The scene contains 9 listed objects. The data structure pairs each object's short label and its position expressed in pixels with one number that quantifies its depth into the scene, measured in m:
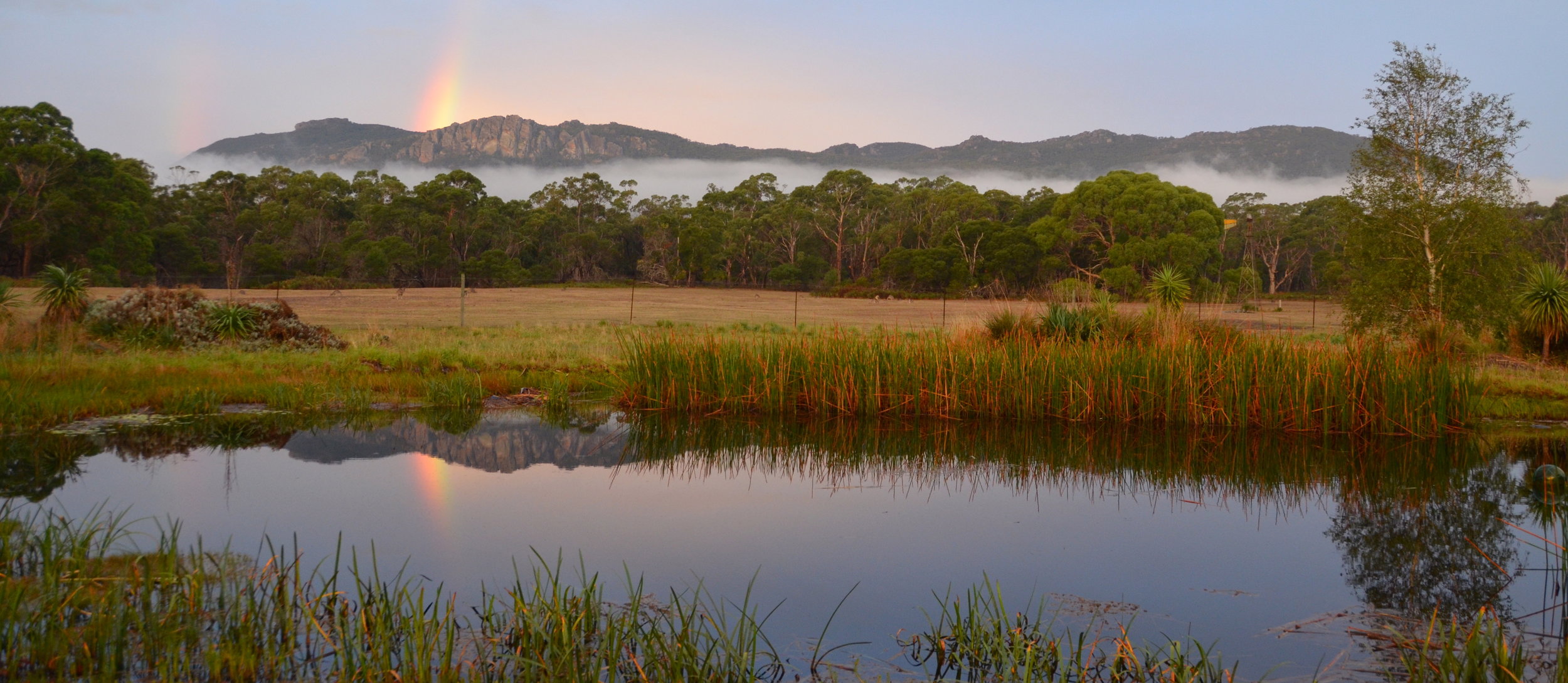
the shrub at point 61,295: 18.19
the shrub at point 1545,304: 18.84
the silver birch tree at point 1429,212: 20.88
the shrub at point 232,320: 17.88
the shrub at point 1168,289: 21.42
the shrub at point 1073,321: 14.80
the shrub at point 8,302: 17.14
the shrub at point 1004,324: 15.38
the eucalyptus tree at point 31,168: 49.16
